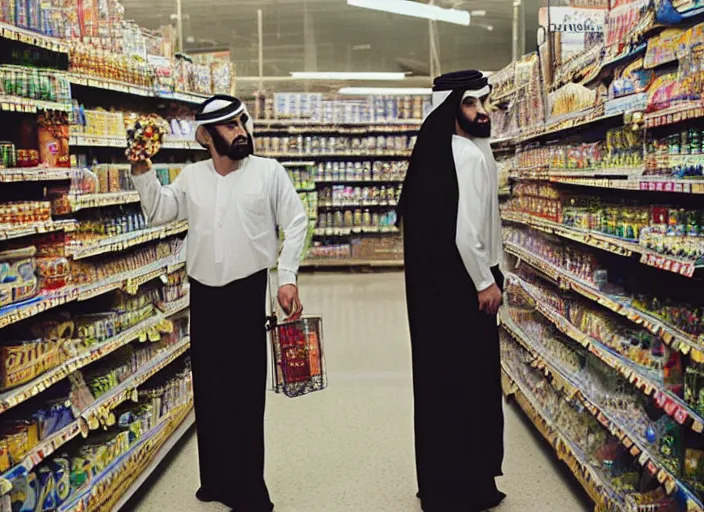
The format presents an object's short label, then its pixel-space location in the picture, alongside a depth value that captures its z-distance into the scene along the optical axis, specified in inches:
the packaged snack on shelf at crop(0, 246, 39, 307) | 98.9
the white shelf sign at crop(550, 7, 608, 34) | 155.6
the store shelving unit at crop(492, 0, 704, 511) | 93.5
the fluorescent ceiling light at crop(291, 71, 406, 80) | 443.5
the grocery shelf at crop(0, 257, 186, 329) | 97.2
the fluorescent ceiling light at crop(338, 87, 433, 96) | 441.7
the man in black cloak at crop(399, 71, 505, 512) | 118.3
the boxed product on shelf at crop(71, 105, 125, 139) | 129.3
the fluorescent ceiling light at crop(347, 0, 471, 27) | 363.3
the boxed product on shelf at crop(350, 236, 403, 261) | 421.7
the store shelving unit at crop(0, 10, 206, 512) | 101.0
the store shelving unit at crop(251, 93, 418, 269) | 415.5
